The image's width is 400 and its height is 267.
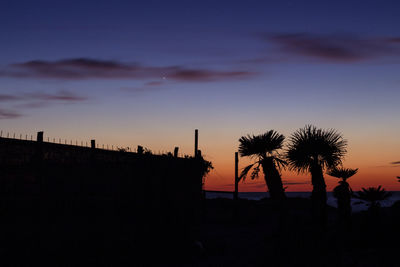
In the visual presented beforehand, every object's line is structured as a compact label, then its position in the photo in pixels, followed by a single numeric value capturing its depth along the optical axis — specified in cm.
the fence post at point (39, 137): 971
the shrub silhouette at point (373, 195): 1962
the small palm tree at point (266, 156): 2070
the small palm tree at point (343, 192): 1945
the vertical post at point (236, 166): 2956
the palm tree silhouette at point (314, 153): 2166
